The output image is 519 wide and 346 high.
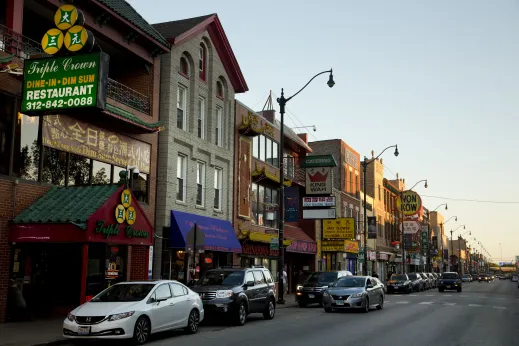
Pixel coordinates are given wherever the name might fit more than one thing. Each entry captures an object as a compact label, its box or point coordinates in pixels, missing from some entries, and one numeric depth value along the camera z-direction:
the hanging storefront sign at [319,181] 39.22
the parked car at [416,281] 47.86
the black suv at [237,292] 17.69
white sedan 12.70
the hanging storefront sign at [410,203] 66.13
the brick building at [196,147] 24.64
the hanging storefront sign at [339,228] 43.12
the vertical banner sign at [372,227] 49.35
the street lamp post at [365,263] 40.39
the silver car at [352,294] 22.81
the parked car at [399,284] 43.78
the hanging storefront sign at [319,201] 39.03
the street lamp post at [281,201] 27.25
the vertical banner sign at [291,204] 35.81
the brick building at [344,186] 48.81
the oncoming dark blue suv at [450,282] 48.25
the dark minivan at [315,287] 26.86
